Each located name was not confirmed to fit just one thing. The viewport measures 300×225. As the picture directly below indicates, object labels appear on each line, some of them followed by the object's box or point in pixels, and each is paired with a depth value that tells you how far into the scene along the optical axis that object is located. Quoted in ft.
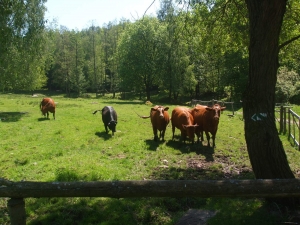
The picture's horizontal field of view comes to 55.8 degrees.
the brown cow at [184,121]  40.34
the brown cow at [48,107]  68.64
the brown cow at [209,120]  40.26
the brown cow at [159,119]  43.19
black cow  48.78
